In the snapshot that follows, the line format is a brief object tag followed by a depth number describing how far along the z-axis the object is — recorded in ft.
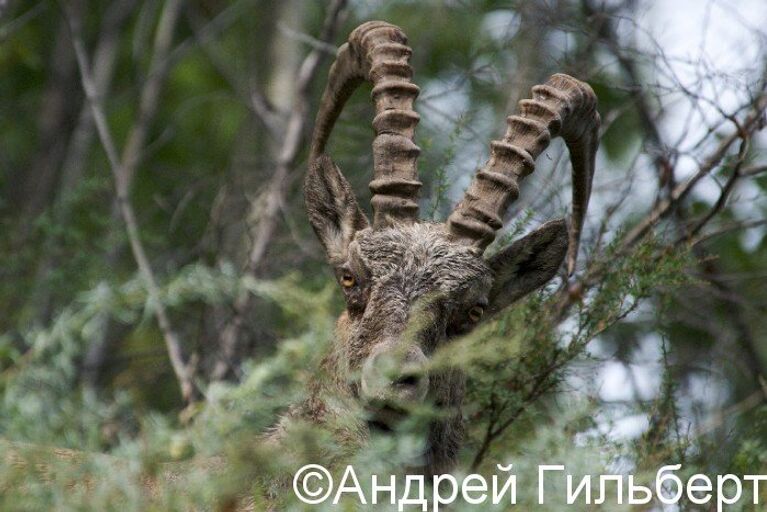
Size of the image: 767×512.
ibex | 38.99
